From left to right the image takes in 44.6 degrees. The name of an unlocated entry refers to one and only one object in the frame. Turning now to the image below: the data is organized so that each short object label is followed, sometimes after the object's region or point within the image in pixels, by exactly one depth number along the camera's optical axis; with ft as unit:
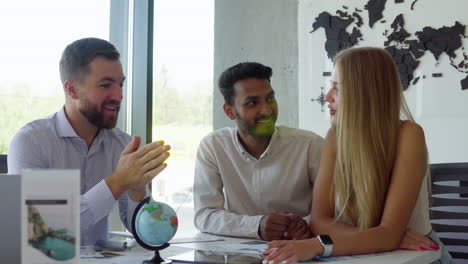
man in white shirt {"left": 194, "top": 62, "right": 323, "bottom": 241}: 8.09
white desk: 4.92
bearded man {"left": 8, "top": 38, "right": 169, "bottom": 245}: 6.83
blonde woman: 5.87
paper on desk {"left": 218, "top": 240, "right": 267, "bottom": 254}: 5.52
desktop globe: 4.71
